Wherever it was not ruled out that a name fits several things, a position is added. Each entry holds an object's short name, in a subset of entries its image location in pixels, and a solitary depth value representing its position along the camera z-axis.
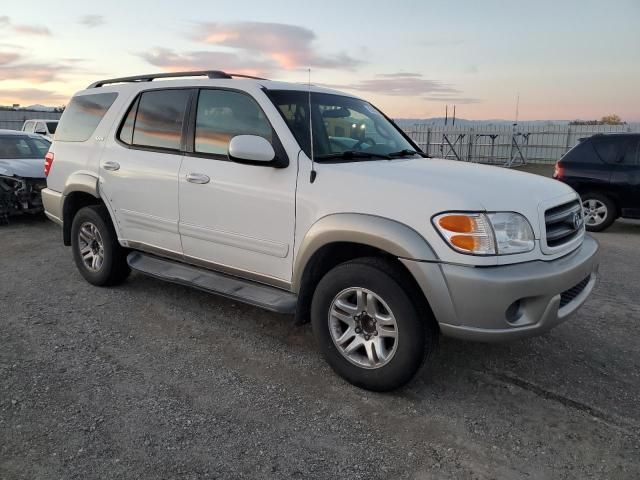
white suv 2.97
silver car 8.63
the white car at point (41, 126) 19.03
